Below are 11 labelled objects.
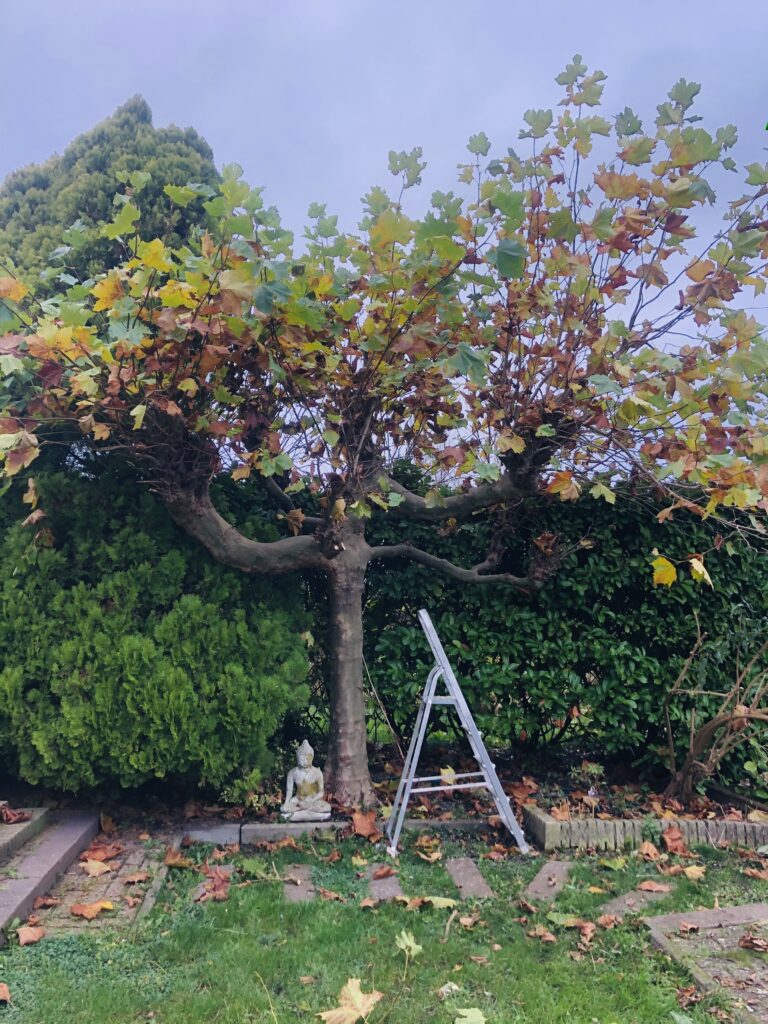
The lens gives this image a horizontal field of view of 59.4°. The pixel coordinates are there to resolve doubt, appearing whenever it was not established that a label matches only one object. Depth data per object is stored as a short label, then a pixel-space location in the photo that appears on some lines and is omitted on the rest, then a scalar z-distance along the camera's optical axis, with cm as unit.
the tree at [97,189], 436
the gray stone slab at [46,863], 295
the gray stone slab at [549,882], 328
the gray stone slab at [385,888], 328
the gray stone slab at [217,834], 392
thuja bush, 386
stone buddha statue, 409
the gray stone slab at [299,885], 326
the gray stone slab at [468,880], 330
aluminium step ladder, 379
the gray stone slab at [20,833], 343
